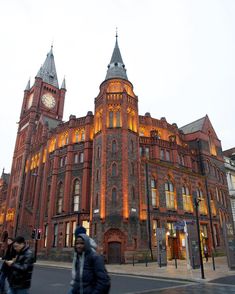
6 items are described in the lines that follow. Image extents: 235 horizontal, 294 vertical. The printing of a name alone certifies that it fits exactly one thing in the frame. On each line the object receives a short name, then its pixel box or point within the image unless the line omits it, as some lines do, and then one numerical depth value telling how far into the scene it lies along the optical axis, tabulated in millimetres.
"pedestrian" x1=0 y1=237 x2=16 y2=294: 6445
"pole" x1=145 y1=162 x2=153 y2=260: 29778
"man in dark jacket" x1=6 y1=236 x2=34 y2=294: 5297
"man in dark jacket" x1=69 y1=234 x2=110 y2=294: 3911
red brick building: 29719
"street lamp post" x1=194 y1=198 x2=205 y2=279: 15461
